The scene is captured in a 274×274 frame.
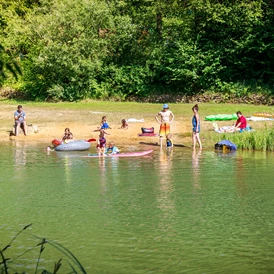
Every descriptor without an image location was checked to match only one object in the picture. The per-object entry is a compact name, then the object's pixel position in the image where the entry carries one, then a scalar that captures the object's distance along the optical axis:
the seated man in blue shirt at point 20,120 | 28.64
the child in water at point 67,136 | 25.69
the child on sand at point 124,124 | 29.73
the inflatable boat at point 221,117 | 30.93
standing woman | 24.38
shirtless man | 25.19
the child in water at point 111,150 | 23.64
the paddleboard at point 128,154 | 23.39
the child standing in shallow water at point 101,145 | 22.89
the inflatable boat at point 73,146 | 24.66
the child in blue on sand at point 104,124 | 28.95
